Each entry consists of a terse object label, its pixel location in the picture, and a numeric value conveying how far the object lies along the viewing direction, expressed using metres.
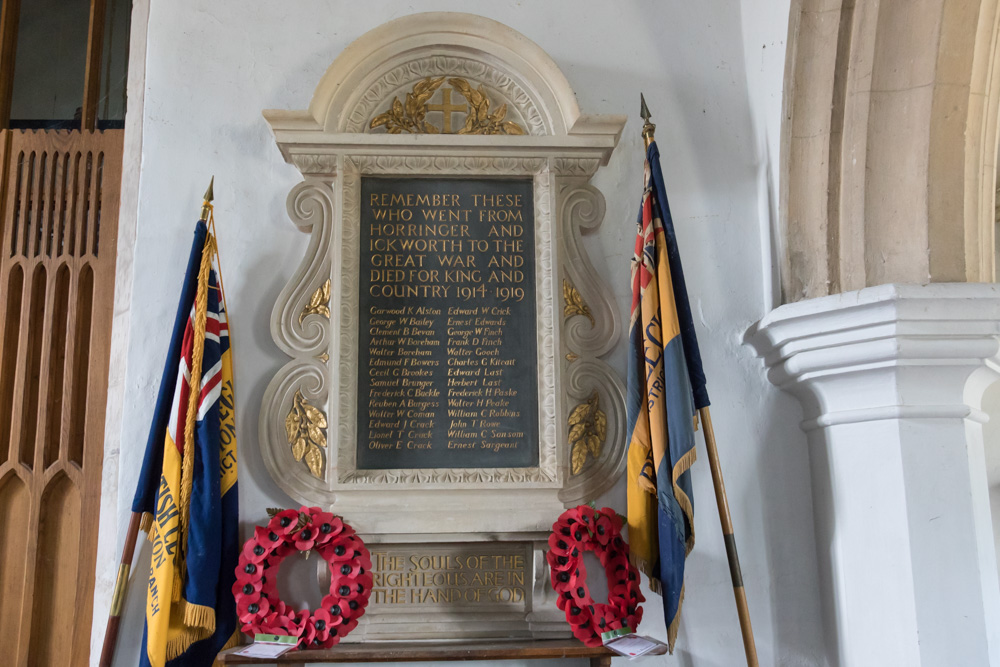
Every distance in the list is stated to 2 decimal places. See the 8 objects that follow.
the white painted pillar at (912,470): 2.29
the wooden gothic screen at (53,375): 2.93
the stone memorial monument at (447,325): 2.59
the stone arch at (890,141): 2.49
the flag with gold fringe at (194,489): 2.36
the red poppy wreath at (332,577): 2.30
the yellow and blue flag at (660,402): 2.44
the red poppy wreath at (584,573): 2.34
